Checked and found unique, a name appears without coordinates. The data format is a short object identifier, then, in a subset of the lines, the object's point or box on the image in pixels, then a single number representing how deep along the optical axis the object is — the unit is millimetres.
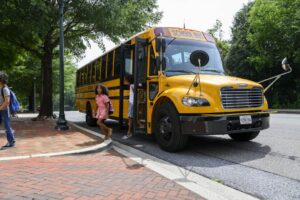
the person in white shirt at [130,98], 9812
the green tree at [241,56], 40219
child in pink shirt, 10094
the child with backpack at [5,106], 8289
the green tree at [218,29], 57750
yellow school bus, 7477
